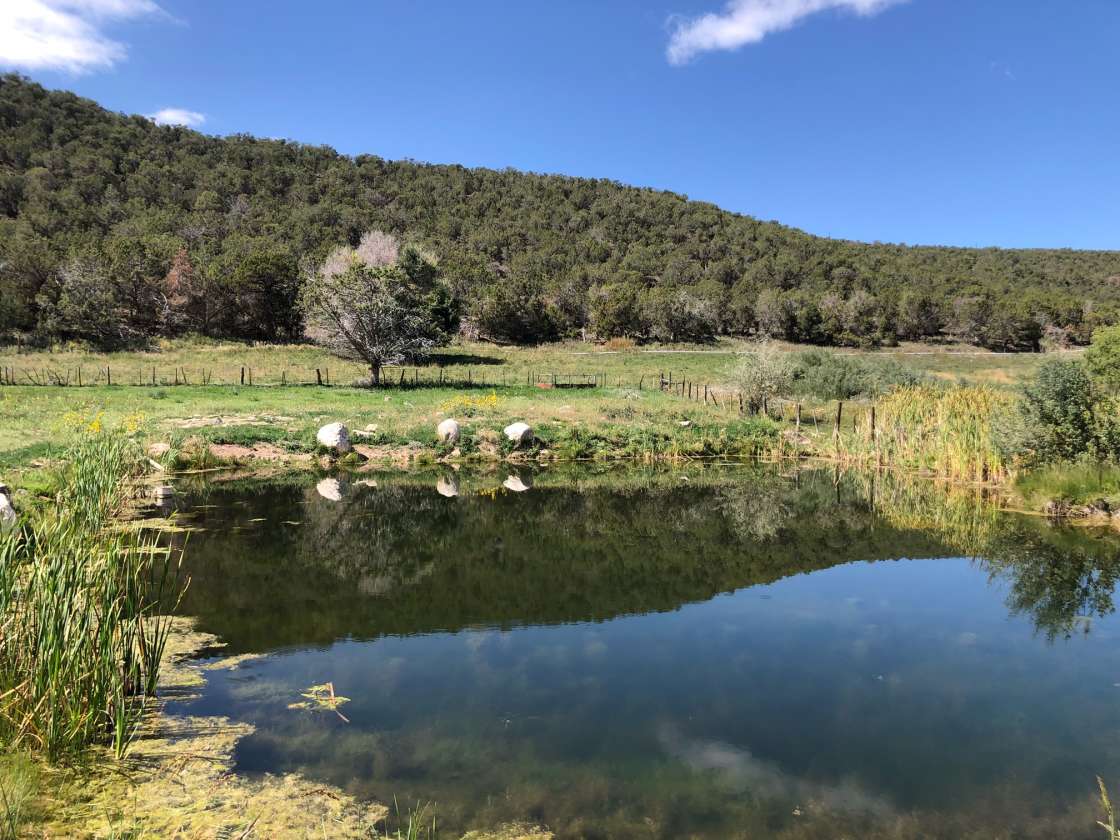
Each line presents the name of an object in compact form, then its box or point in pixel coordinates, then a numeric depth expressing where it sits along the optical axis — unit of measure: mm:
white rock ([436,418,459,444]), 26062
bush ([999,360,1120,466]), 18062
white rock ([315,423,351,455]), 24359
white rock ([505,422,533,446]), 26603
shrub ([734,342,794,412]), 33625
